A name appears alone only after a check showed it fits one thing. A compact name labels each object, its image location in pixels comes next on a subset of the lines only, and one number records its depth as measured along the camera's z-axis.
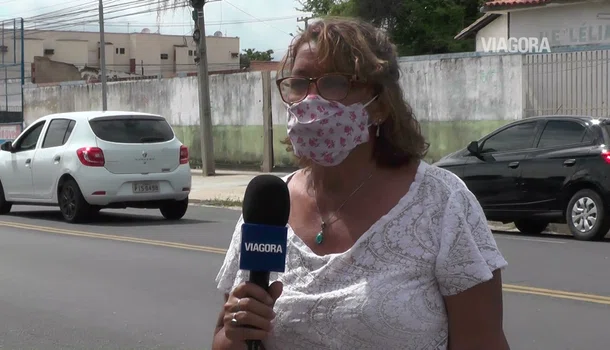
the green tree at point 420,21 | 39.44
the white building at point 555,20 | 27.27
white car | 14.82
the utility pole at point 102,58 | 29.50
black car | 12.69
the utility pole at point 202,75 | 25.08
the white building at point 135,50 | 82.12
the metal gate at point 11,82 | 36.19
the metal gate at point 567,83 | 19.11
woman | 2.60
